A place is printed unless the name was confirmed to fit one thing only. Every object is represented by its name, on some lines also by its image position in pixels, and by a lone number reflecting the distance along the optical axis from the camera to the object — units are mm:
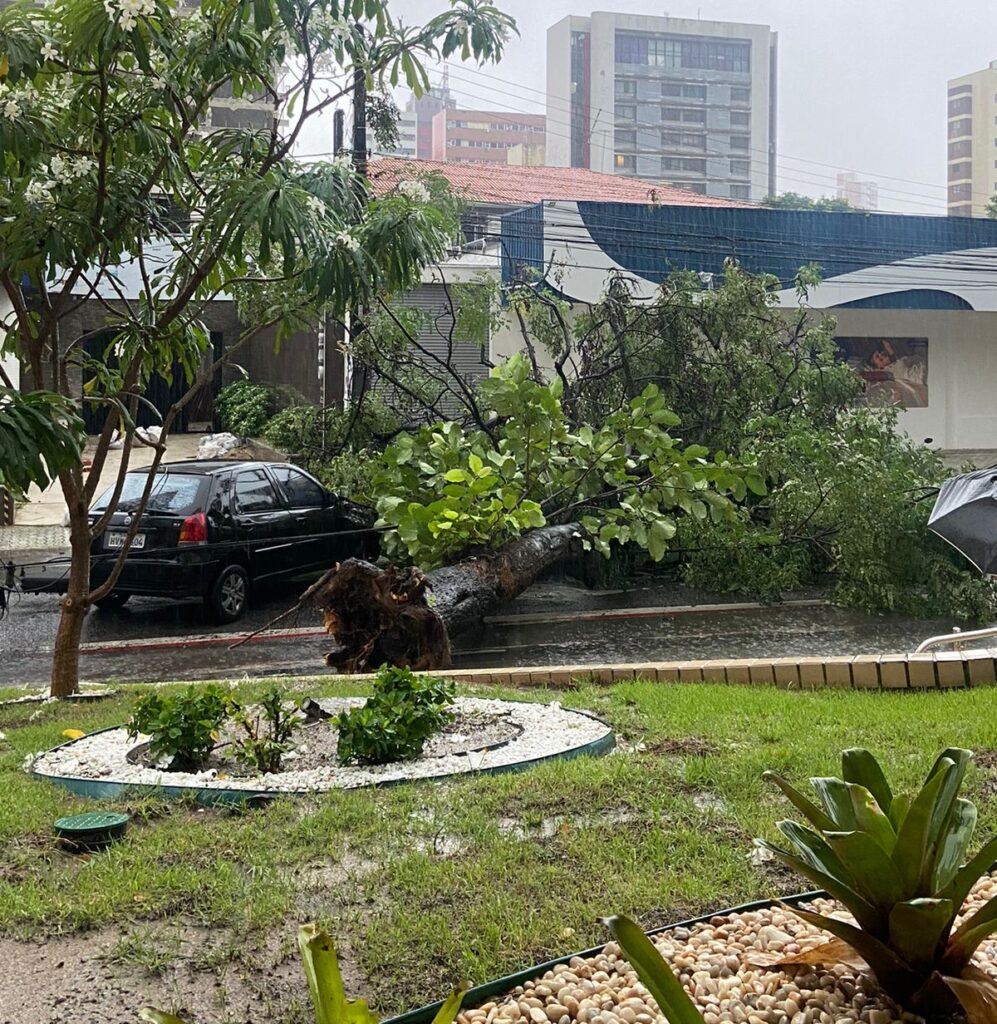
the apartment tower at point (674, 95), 126562
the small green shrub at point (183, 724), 5293
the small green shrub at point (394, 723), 5359
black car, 12789
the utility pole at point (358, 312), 17719
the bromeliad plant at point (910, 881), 2756
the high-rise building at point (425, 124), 154000
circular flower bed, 5047
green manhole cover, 4266
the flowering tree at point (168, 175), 6344
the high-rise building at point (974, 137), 125500
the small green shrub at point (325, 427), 18656
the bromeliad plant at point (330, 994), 2285
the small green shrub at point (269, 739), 5301
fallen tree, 11341
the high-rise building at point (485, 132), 148625
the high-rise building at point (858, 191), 161750
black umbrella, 8289
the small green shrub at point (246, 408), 26562
